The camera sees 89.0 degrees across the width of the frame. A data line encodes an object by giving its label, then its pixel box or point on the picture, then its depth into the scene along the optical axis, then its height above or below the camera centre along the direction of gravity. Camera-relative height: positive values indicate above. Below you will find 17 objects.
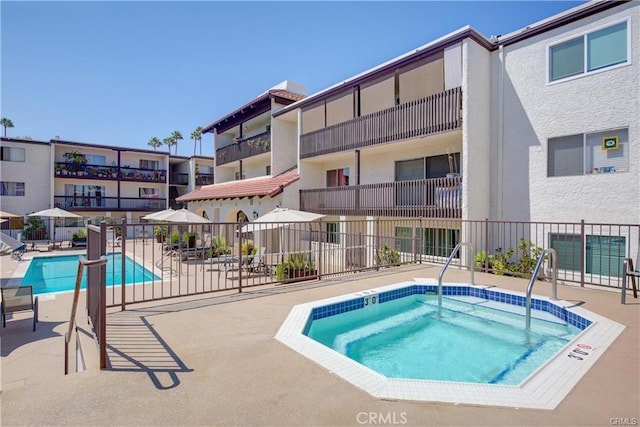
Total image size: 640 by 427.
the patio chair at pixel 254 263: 13.03 -1.86
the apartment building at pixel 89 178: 27.48 +3.71
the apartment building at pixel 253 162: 18.38 +4.05
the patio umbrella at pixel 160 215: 13.35 +0.09
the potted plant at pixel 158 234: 24.94 -1.30
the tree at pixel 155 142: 52.53 +12.09
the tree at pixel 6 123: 43.06 +12.51
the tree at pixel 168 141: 53.28 +12.49
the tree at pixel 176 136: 53.88 +13.45
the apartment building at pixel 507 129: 9.30 +3.12
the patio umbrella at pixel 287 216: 11.52 +0.05
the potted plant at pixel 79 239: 23.49 -1.62
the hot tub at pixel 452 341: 3.42 -2.08
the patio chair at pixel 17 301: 6.84 -1.81
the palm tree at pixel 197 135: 53.73 +13.70
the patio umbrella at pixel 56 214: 21.54 +0.19
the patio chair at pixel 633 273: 6.66 -1.13
